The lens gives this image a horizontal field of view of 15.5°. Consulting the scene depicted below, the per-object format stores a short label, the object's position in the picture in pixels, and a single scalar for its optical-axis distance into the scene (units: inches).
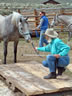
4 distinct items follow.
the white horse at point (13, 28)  297.6
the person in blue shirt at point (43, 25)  393.7
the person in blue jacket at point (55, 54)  213.3
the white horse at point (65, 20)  432.9
